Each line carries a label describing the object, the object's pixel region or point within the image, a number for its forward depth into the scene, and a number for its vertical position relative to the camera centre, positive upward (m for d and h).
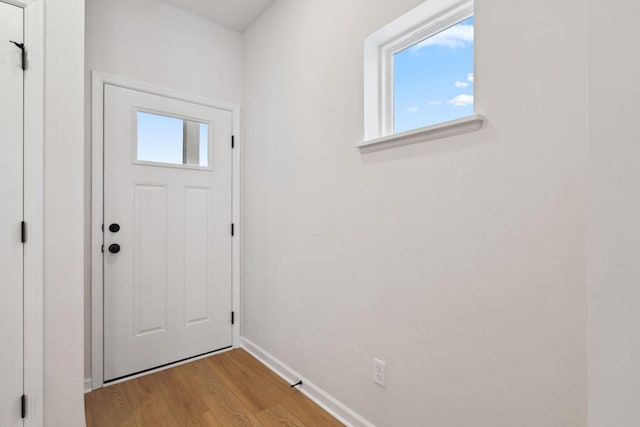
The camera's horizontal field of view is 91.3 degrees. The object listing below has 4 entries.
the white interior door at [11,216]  1.38 -0.01
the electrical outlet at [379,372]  1.55 -0.78
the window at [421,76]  1.38 +0.71
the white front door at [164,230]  2.20 -0.12
